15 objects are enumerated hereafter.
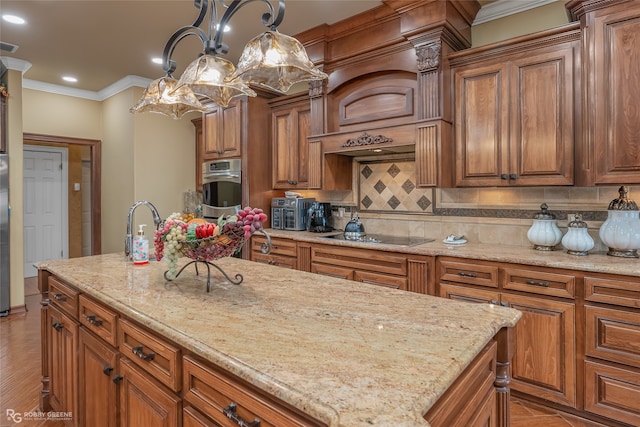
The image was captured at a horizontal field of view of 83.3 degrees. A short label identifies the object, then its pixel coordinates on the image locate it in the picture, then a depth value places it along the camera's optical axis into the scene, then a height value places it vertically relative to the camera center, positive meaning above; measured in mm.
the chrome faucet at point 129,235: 2021 -136
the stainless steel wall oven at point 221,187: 3943 +286
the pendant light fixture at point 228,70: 1463 +642
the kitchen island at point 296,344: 764 -365
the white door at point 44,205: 5574 +133
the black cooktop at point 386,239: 3004 -251
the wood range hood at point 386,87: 2805 +1102
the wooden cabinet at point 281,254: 3420 -408
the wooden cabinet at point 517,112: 2391 +708
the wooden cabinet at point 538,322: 2117 -673
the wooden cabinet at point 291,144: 3812 +740
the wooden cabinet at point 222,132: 3975 +927
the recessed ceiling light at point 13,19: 3136 +1724
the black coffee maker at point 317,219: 3729 -75
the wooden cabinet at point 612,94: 2104 +697
